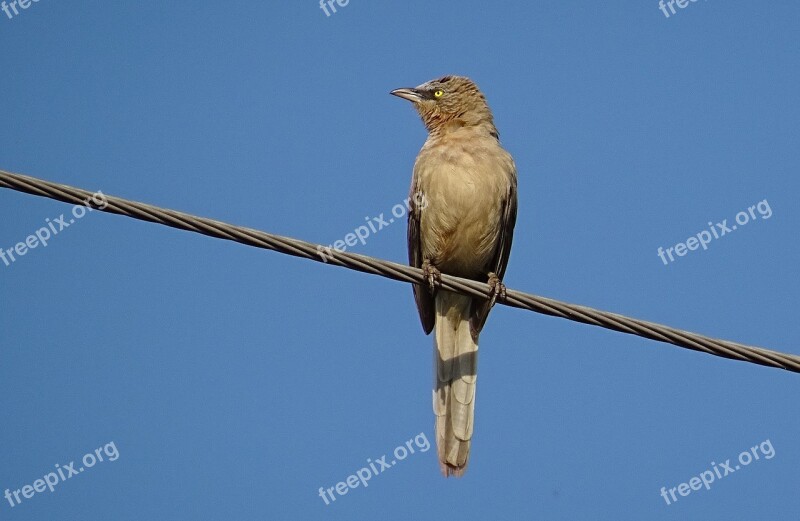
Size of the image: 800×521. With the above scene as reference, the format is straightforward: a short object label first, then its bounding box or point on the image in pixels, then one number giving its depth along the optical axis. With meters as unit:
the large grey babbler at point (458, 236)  14.92
